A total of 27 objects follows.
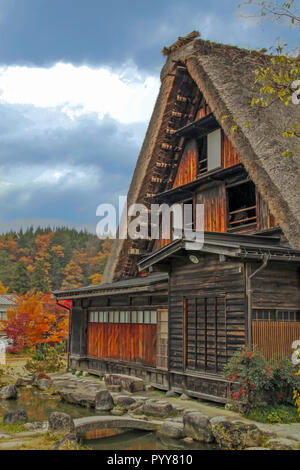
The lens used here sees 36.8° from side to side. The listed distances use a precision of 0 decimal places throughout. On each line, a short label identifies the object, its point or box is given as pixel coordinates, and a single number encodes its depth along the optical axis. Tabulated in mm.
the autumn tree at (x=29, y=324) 24172
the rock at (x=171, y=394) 12302
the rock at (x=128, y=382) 13086
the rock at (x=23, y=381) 15250
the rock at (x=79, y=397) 11625
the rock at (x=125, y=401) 10816
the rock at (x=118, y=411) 10398
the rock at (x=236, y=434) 7488
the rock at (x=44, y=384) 14667
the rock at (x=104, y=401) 10984
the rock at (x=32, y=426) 8647
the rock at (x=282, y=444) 7051
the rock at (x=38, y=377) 15281
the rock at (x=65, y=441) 6898
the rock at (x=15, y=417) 9109
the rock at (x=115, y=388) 13234
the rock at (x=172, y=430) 8398
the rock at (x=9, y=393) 13117
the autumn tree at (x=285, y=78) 7500
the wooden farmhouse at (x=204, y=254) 10656
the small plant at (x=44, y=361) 17750
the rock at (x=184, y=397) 11859
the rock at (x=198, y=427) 7992
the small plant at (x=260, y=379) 9359
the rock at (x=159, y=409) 9906
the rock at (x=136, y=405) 10678
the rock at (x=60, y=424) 8023
